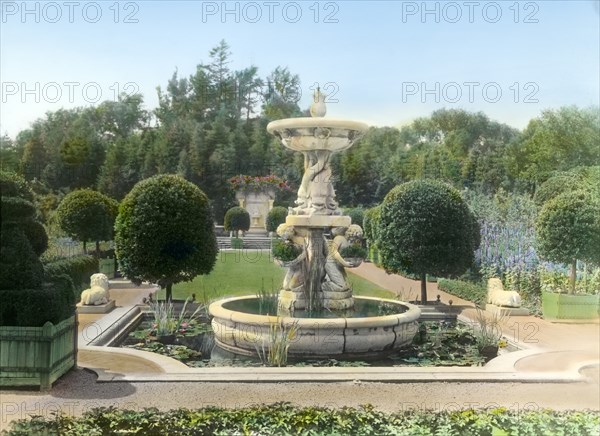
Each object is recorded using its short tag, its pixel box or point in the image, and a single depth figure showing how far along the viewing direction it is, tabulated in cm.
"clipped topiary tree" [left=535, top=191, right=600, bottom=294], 1224
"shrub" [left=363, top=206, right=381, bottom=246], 2265
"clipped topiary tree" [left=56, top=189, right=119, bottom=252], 1955
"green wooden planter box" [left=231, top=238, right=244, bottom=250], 3170
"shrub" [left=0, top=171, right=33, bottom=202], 697
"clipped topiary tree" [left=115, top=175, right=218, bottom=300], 1314
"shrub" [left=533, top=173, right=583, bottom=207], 2334
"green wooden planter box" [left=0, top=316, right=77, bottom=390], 650
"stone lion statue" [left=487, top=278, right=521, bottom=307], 1266
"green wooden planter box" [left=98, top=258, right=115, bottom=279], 2042
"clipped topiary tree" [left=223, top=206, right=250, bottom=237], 3553
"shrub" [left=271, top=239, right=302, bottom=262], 966
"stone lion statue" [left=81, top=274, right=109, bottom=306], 1255
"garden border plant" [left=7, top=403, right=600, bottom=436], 479
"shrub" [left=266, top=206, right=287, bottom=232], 3503
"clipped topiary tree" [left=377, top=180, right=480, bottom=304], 1409
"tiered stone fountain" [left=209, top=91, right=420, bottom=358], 888
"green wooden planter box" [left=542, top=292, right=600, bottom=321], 1218
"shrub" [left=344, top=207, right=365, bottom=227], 3157
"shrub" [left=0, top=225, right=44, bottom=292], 672
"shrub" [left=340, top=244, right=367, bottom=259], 986
